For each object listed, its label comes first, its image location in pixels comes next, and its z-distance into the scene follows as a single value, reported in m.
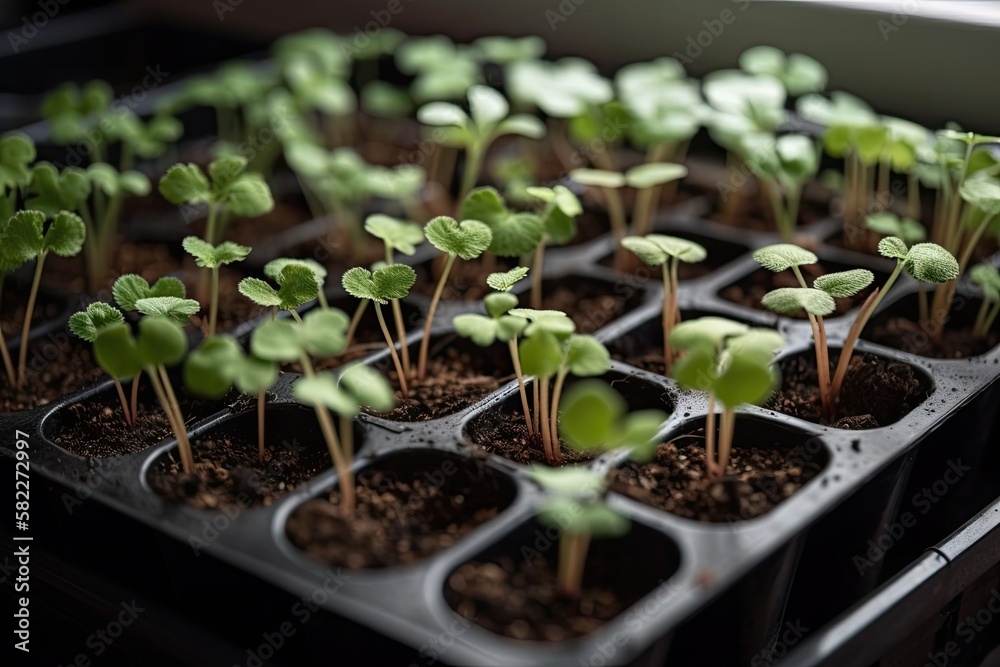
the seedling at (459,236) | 0.39
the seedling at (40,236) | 0.39
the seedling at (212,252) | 0.39
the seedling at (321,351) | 0.33
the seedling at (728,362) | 0.34
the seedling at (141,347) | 0.35
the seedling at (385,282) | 0.38
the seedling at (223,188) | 0.41
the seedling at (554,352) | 0.35
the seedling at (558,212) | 0.41
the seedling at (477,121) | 0.44
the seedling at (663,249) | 0.39
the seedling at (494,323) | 0.36
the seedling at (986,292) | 0.41
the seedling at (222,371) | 0.34
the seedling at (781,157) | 0.43
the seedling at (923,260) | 0.38
